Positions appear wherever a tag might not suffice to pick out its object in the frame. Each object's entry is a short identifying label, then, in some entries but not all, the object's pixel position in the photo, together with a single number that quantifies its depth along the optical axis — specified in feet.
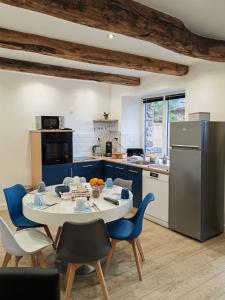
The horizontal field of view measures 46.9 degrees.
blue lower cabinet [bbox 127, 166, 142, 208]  14.78
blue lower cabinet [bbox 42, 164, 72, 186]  15.61
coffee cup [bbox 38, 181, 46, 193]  10.28
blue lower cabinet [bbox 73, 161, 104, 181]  16.72
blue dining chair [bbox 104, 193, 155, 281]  8.63
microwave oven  15.87
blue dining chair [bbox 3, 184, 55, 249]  9.60
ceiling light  9.90
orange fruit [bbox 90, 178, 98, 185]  9.90
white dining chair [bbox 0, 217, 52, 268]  7.50
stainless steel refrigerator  11.41
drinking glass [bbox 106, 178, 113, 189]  10.91
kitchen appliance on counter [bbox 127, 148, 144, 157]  18.33
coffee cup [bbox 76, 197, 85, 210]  8.01
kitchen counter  13.43
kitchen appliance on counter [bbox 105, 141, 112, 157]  19.36
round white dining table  7.79
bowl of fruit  9.88
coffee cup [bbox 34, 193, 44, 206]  8.52
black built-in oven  15.57
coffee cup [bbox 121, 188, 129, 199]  9.32
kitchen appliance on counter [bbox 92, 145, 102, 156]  19.29
